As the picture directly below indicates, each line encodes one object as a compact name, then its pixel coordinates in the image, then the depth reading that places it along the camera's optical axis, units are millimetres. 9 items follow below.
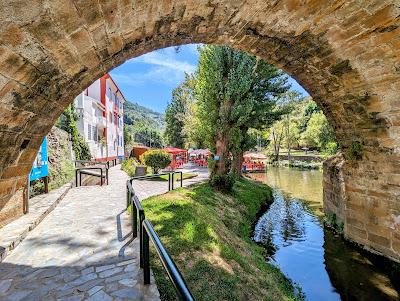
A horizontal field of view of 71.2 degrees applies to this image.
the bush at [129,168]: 17873
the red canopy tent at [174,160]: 26066
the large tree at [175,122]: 43491
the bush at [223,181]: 13312
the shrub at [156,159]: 17156
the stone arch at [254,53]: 2602
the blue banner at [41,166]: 7134
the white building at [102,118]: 21781
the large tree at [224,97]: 12500
